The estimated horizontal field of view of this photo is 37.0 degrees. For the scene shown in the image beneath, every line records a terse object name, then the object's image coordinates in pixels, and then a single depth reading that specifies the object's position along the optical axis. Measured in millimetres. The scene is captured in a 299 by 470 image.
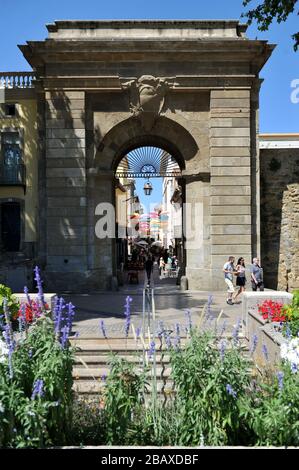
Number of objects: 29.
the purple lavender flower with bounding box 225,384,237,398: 3531
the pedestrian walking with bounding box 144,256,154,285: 19428
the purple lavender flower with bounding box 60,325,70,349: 3852
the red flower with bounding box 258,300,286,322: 6927
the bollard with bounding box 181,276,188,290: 16391
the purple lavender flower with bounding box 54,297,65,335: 4027
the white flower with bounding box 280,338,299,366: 4000
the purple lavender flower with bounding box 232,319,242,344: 4167
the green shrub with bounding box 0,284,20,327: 7090
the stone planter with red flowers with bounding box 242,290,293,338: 8219
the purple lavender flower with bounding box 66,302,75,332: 4038
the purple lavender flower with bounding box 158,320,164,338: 4403
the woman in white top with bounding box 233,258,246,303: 13039
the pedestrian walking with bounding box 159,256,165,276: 26278
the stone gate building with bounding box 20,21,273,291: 15820
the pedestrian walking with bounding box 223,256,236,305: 12805
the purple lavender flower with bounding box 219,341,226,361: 3846
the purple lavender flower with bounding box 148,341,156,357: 3989
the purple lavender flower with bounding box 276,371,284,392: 3607
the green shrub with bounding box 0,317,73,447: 3400
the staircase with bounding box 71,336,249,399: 6105
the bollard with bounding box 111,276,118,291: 16422
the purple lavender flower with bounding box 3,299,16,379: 3631
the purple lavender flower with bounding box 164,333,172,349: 4204
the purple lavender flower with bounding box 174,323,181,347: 4203
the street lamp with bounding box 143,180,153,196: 27109
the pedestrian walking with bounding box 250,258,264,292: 12666
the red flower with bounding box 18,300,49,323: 6884
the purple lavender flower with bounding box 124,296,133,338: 4179
